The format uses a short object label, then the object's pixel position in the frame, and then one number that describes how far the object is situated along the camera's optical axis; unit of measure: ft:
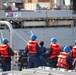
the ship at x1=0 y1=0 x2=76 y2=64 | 146.30
